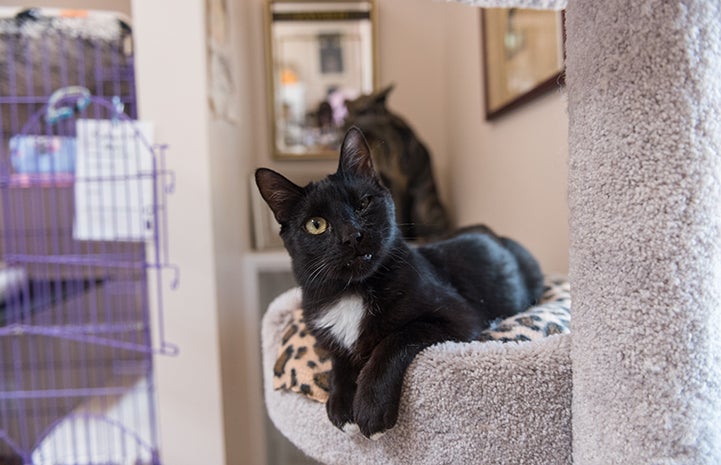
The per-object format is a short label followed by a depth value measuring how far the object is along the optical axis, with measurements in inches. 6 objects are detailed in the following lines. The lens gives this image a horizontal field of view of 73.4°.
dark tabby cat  63.2
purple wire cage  47.1
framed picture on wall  40.5
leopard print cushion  28.2
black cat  24.5
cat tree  17.6
